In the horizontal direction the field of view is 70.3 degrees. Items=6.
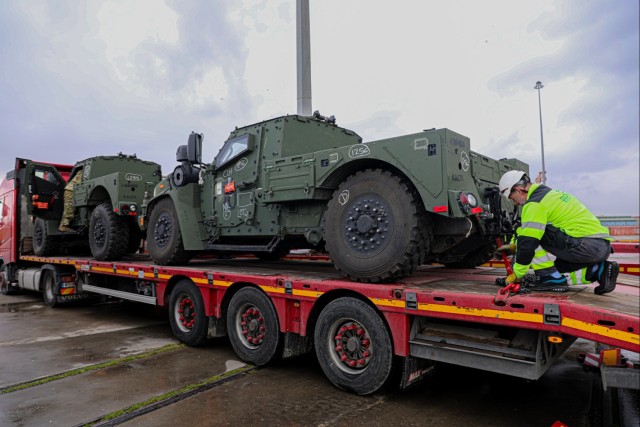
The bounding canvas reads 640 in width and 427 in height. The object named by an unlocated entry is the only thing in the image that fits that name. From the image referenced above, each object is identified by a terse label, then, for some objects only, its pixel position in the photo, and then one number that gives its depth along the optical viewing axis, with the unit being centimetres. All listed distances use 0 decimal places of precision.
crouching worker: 372
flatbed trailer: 324
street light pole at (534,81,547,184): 2057
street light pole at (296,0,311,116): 1011
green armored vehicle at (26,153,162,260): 863
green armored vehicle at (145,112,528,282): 411
